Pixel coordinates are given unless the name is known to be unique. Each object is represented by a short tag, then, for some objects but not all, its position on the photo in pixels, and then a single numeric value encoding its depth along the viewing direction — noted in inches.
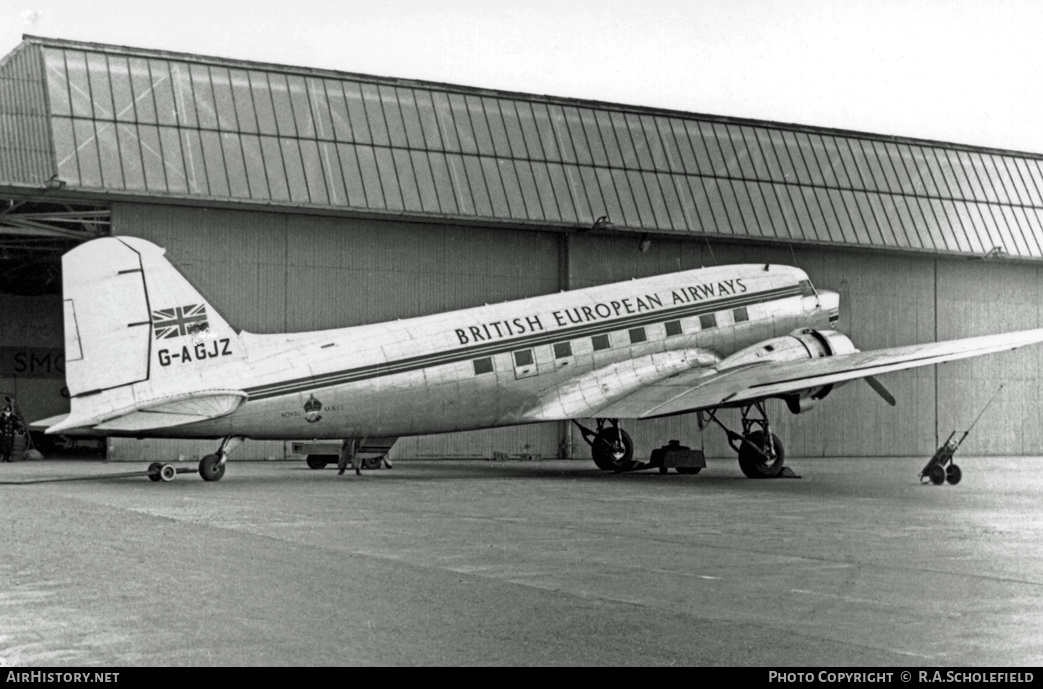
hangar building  1387.8
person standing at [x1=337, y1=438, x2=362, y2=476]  1107.3
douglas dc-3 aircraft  909.8
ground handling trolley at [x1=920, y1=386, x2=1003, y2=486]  1058.1
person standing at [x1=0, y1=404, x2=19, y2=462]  1578.5
